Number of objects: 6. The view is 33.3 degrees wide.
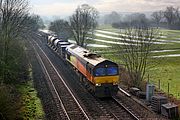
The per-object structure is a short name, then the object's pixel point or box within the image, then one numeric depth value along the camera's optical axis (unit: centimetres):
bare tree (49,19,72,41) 8931
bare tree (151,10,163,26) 17970
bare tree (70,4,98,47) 6787
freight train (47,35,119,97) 2512
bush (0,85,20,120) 1727
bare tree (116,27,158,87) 3020
